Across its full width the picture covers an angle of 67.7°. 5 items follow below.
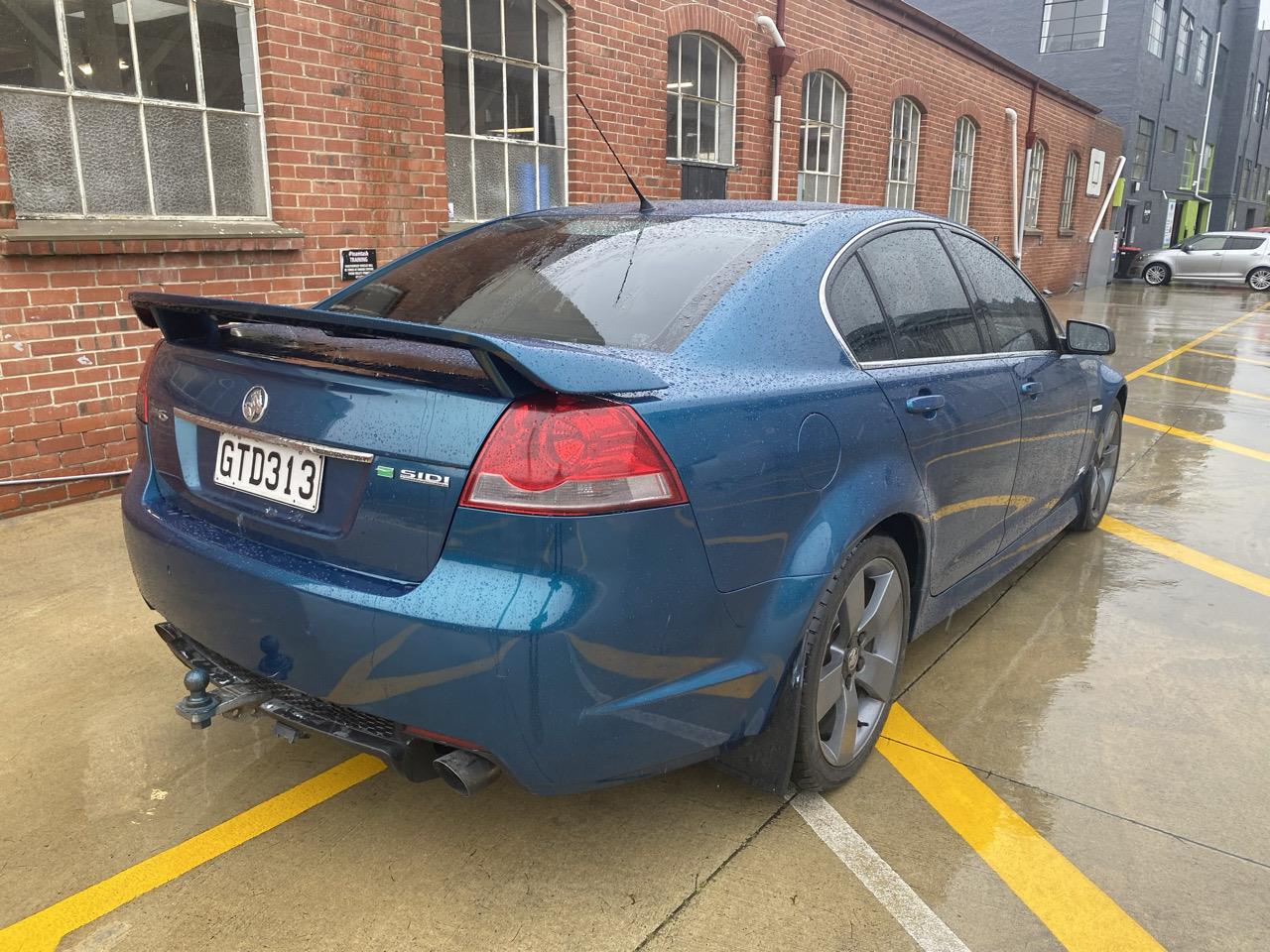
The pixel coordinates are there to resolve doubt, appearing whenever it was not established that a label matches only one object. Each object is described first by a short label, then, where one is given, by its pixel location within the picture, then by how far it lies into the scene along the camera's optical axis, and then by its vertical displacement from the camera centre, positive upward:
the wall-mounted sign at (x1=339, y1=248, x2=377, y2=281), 6.23 -0.25
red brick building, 4.84 +0.53
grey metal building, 29.55 +5.04
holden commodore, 1.83 -0.58
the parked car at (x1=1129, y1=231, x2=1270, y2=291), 25.12 -0.91
